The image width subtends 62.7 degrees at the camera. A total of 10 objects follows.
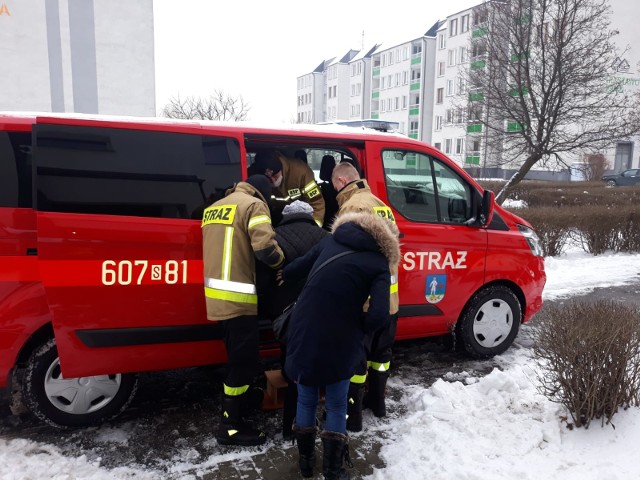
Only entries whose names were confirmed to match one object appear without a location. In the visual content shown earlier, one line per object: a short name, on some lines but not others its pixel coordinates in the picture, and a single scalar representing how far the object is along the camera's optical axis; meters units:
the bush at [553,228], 10.49
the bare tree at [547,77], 11.88
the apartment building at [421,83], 45.31
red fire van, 3.34
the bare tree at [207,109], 36.38
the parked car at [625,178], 34.13
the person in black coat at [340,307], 2.91
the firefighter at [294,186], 4.76
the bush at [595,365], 3.37
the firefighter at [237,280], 3.44
